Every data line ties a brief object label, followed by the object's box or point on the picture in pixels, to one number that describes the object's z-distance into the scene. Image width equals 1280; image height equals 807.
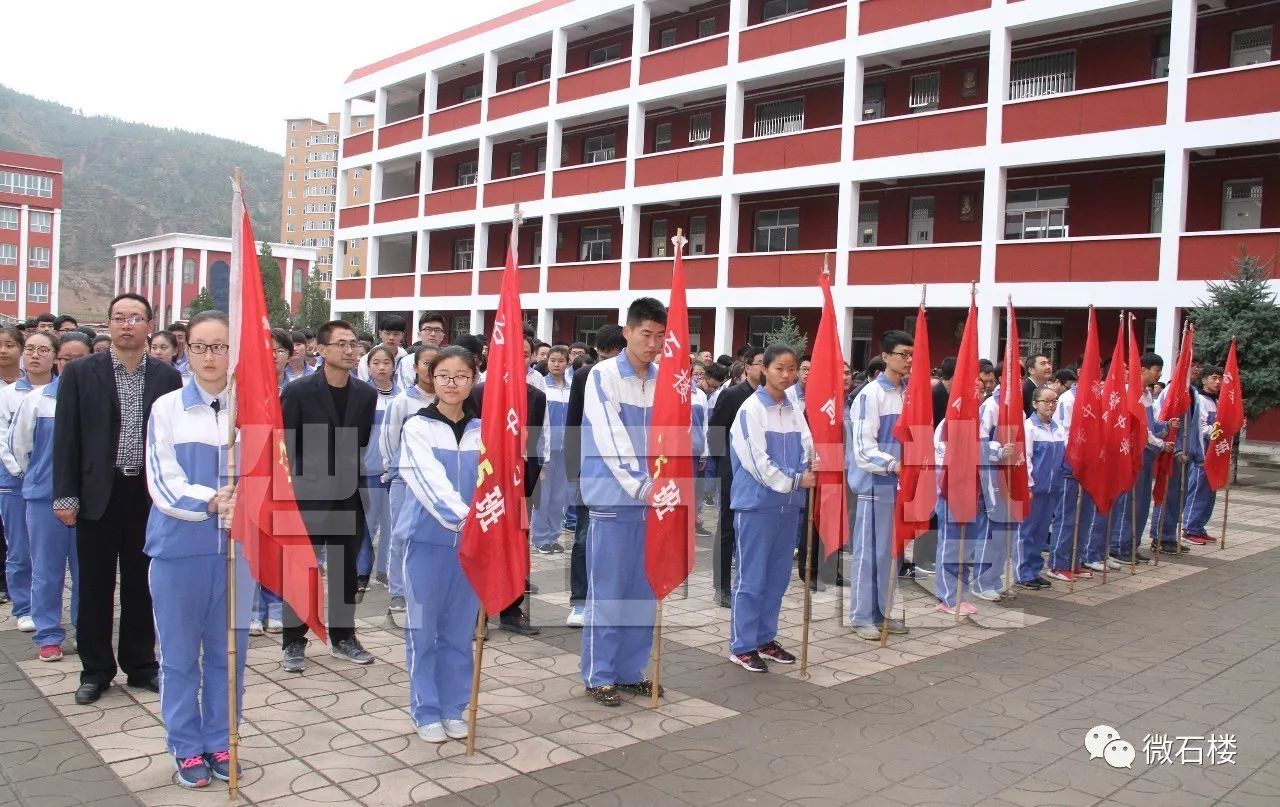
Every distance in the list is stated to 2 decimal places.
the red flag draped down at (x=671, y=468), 5.19
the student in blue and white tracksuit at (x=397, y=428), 5.91
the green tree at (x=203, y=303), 55.62
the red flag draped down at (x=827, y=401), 6.18
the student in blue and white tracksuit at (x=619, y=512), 5.17
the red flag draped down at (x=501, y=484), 4.46
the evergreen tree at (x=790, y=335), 20.20
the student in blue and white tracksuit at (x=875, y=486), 6.66
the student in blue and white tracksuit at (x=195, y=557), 3.91
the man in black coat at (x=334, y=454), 5.73
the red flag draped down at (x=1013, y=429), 7.84
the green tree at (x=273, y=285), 69.06
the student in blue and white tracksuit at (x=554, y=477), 9.50
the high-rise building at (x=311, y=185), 105.25
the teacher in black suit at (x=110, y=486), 4.85
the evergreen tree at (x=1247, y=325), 15.89
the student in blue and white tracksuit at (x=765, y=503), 5.77
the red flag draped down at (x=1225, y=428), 10.68
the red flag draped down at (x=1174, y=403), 10.12
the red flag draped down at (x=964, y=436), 7.24
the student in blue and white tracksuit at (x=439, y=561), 4.50
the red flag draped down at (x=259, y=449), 3.93
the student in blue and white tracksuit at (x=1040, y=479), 8.42
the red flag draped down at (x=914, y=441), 6.56
